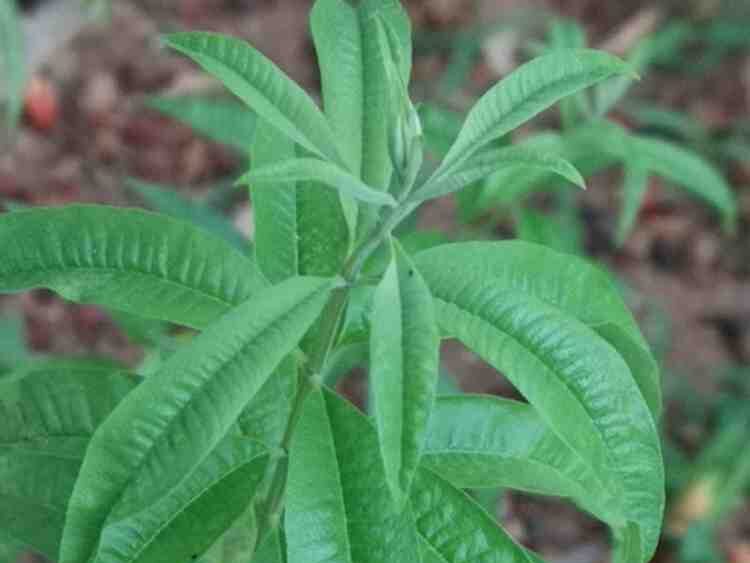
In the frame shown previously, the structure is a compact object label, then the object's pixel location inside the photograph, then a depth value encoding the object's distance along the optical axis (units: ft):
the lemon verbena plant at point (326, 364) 0.96
